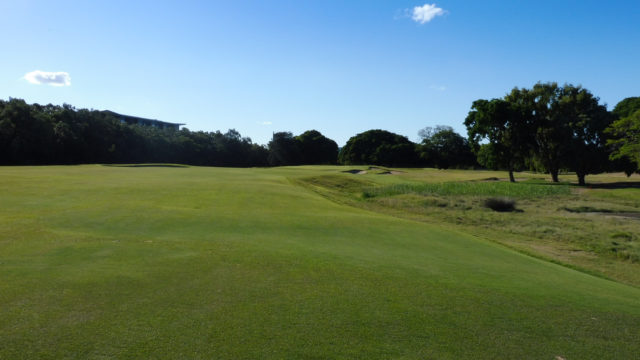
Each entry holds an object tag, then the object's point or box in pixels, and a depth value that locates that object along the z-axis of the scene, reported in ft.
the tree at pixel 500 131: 160.97
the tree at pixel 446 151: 337.11
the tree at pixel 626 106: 159.33
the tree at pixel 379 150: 344.08
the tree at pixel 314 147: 380.37
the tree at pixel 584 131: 147.02
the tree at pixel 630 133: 110.22
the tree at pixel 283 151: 359.97
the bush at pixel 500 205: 97.80
